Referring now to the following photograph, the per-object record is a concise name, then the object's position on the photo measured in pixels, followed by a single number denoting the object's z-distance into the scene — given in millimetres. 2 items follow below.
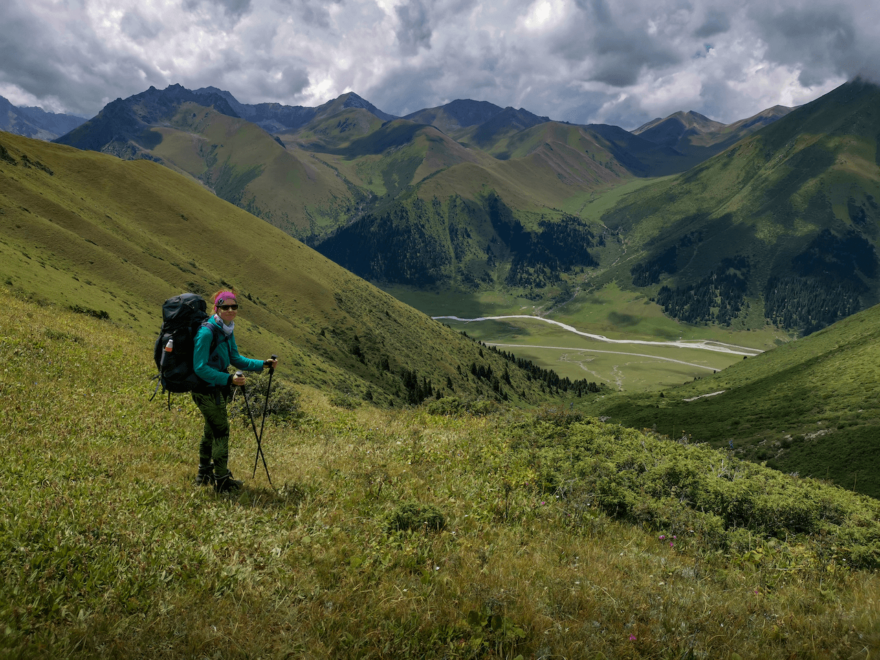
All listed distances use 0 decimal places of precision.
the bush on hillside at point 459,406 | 19094
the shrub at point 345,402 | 23344
